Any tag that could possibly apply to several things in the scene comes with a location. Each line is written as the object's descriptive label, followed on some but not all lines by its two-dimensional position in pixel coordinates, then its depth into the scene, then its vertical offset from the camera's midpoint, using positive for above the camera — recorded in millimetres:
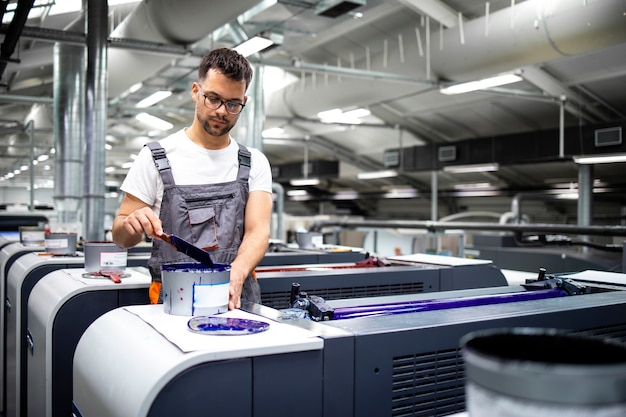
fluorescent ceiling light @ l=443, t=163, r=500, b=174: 9344 +858
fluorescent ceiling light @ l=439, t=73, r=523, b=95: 5314 +1314
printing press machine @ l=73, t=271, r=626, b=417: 913 -262
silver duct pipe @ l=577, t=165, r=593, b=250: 8047 +313
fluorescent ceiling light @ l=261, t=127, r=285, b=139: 9752 +1561
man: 1514 +82
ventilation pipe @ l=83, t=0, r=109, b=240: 4246 +842
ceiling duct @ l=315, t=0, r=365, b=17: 4156 +1566
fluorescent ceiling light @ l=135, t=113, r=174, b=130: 10220 +1800
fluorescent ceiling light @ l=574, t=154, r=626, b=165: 7355 +799
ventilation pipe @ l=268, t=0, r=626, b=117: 3959 +1434
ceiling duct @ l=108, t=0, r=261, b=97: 3918 +1486
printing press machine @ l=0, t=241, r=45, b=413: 2674 -324
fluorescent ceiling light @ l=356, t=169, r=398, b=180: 11095 +864
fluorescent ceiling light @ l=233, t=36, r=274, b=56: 4363 +1350
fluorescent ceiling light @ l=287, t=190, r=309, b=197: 17248 +714
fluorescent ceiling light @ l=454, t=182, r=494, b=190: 11848 +675
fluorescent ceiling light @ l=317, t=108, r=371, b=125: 7551 +1409
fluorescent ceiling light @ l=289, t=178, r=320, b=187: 13366 +876
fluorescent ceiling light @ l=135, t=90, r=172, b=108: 7730 +1674
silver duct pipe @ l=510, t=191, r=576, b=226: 6998 +230
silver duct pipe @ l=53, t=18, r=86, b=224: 5688 +908
